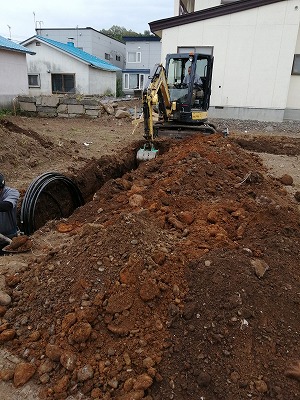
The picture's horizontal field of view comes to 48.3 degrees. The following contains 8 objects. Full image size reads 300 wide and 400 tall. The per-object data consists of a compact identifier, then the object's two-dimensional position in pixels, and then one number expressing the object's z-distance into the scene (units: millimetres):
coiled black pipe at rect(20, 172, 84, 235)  4559
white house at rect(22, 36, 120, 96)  20859
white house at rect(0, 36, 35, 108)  15445
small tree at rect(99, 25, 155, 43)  61712
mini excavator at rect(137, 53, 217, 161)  7941
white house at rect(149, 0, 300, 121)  13875
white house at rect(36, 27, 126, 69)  32125
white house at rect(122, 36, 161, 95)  31156
